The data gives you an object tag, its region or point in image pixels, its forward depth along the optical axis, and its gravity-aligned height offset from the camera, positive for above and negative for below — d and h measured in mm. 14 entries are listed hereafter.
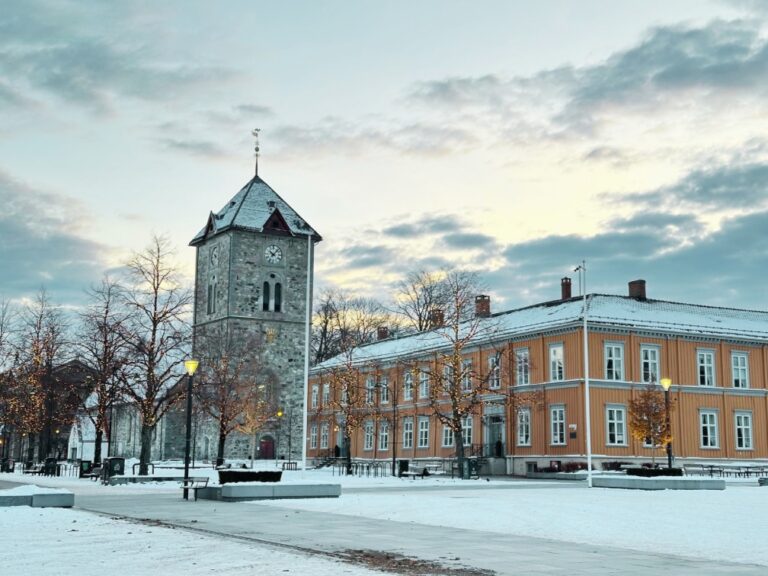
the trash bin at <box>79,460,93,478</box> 50628 -910
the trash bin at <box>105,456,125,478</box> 44531 -787
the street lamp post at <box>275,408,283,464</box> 91425 +1471
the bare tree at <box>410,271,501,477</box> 50469 +4857
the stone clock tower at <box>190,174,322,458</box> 92000 +14751
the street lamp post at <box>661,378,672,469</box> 39062 +2289
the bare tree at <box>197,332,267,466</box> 62406 +4709
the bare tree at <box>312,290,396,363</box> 109750 +13958
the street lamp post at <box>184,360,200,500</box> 30219 +1183
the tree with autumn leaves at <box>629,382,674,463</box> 49906 +1730
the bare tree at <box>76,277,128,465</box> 49725 +5117
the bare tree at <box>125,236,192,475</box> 48219 +5061
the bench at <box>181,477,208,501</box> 30125 -1015
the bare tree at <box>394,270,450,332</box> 90750 +13864
